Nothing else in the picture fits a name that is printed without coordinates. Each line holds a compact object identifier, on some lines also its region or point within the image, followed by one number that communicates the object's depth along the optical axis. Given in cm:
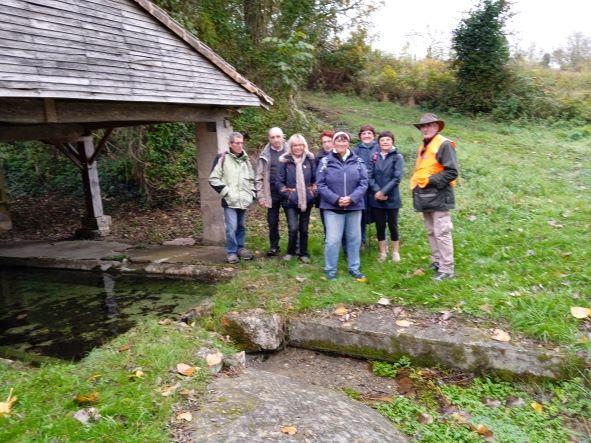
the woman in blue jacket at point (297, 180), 612
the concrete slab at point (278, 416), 304
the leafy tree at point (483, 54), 1769
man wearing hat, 505
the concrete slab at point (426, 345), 397
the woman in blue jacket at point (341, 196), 543
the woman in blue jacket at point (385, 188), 586
